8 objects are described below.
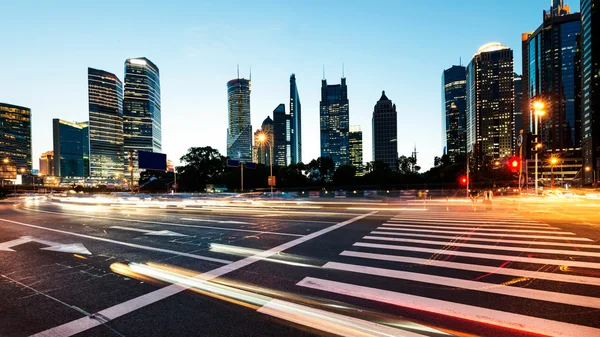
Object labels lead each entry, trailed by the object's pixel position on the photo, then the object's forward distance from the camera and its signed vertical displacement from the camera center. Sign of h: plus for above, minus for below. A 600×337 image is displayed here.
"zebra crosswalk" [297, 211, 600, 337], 4.18 -2.24
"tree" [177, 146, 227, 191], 92.07 +1.05
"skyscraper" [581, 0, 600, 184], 124.38 +38.88
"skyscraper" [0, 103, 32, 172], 180.16 +29.46
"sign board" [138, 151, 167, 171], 41.16 +1.73
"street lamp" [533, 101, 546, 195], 21.74 +4.44
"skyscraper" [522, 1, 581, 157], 192.62 +70.98
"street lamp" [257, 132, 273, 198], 32.71 +3.95
